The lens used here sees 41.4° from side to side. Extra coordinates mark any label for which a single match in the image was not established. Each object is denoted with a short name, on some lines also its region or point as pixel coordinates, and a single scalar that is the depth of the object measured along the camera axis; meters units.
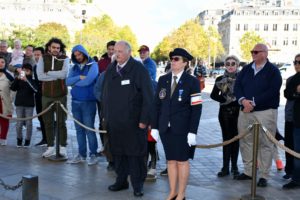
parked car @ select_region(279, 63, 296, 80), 36.70
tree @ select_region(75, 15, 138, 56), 66.81
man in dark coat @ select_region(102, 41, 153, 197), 5.26
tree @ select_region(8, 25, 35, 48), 60.12
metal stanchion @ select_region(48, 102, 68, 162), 7.30
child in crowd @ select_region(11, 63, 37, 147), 8.06
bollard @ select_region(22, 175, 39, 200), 4.45
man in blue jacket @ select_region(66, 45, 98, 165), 6.84
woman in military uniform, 4.79
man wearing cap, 7.48
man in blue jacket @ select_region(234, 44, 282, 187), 5.83
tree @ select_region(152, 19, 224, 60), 62.73
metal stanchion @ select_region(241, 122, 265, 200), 5.10
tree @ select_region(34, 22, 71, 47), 62.08
